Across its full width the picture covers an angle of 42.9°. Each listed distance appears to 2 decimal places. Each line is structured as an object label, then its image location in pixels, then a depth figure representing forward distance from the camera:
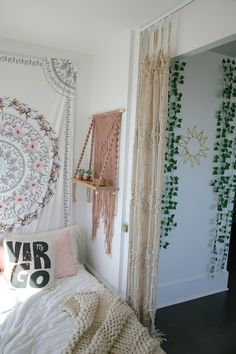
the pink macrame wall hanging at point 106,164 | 2.50
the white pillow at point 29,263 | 2.35
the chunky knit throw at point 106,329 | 1.72
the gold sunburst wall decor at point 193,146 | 2.81
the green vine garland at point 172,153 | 2.65
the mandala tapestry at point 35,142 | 2.61
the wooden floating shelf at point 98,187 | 2.41
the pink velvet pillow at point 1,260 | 2.49
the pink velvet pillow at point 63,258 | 2.56
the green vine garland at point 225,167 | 2.96
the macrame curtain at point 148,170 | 2.05
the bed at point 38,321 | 1.75
